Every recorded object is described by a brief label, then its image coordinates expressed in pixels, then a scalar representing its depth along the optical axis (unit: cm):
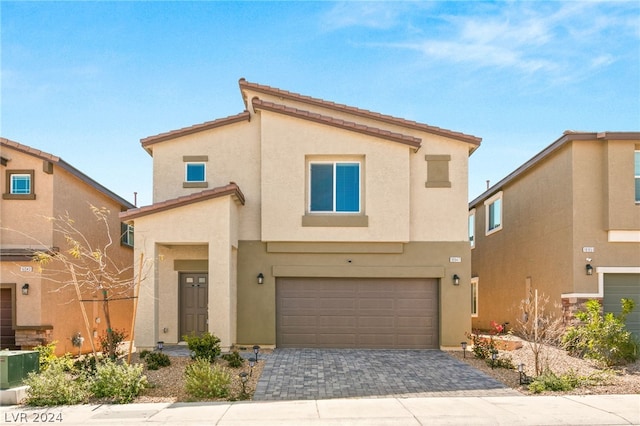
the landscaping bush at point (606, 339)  1224
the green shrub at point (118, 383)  950
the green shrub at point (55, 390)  932
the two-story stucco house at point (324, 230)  1477
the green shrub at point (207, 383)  957
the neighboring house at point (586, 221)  1400
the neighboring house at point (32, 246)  1401
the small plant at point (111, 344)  1073
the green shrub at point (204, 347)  1196
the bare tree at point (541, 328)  1096
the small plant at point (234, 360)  1178
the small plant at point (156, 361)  1153
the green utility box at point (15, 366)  948
